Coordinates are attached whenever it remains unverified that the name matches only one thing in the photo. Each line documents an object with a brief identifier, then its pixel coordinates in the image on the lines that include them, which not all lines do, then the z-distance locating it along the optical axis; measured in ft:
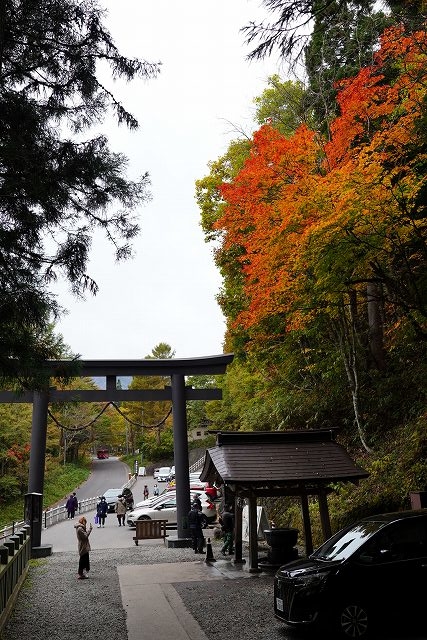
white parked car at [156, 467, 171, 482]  159.84
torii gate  59.72
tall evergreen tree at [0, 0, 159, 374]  26.20
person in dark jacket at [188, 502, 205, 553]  55.01
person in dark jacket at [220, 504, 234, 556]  52.49
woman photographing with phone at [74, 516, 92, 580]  42.14
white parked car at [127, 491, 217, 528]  79.30
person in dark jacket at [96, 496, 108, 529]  83.25
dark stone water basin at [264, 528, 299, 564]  42.45
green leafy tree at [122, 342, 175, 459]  200.34
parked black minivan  24.31
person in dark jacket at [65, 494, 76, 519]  96.02
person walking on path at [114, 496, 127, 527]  84.99
